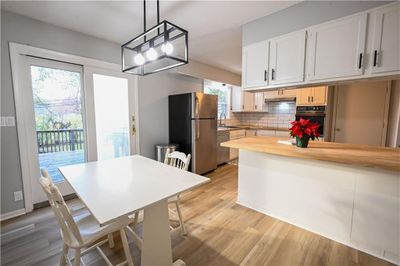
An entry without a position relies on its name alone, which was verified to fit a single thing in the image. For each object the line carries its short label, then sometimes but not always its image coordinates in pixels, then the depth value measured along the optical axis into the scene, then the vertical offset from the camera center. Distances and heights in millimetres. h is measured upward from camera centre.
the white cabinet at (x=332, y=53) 1616 +706
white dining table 1089 -533
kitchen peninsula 1546 -757
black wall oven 3463 +85
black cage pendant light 1341 +554
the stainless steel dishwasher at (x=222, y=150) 4281 -818
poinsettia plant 1931 -129
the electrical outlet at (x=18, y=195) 2267 -1013
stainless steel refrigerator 3514 -196
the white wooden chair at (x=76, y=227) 1132 -838
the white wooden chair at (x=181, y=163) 1864 -537
